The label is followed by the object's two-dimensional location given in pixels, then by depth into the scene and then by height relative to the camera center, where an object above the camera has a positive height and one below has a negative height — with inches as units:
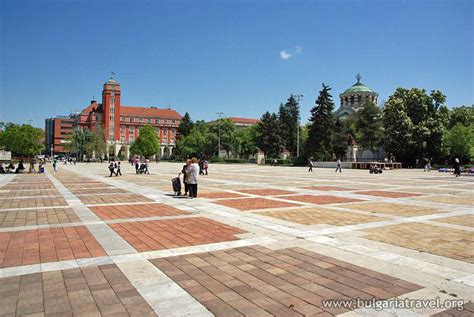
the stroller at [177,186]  567.5 -46.0
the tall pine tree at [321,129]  2443.4 +200.8
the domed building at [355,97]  3585.1 +632.5
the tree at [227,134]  3722.9 +242.1
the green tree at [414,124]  2031.3 +200.6
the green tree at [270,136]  3186.5 +193.2
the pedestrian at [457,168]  1216.8 -25.8
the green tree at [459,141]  2014.8 +109.2
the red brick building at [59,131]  6210.6 +421.1
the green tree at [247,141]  3639.3 +163.5
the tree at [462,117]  2466.8 +300.0
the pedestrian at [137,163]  1318.9 -25.1
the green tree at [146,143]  3809.5 +140.1
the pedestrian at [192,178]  539.2 -31.6
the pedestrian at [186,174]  544.8 -25.9
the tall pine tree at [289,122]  3250.5 +329.1
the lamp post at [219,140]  3557.1 +169.5
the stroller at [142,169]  1316.4 -46.4
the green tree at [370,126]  2647.6 +251.9
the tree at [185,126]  4382.4 +373.3
